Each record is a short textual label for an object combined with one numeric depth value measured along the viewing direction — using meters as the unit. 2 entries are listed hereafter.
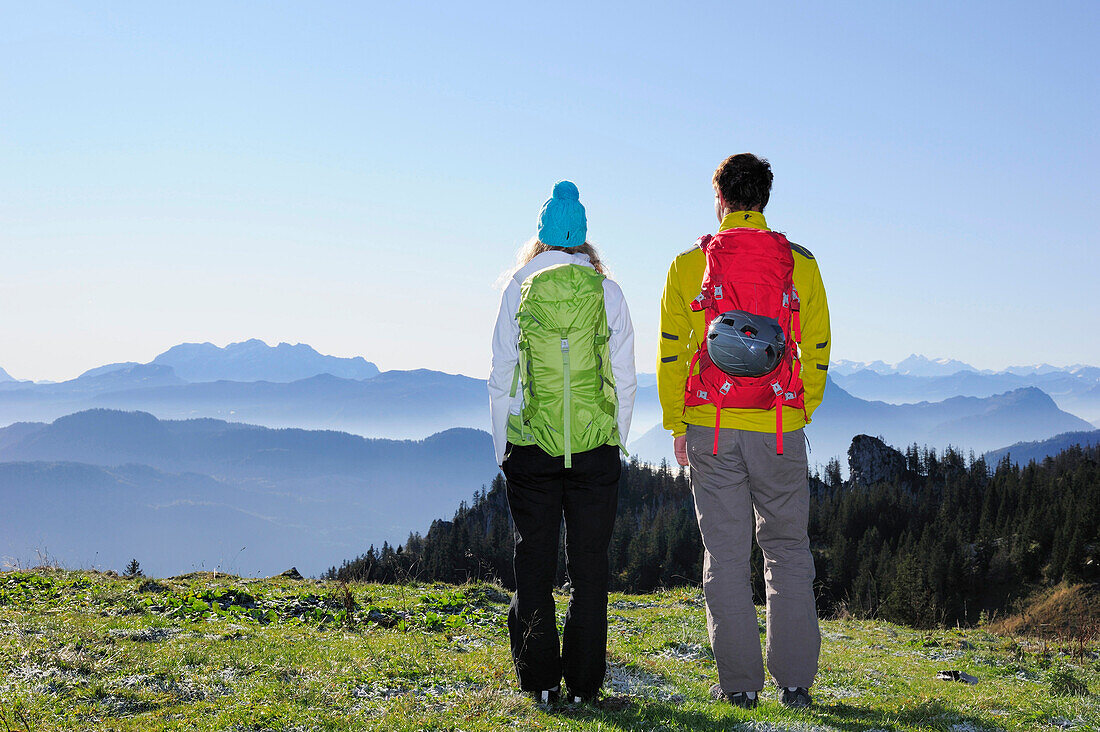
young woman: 5.66
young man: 5.67
